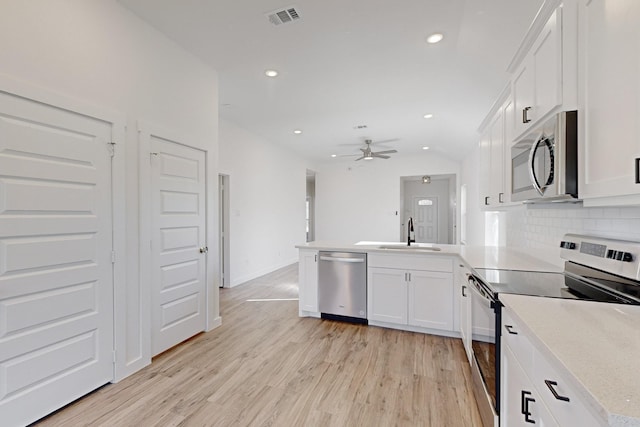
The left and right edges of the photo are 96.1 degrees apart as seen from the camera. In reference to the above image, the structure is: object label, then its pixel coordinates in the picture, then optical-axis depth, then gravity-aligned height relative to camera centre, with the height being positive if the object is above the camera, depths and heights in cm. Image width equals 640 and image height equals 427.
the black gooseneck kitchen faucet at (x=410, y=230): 351 -22
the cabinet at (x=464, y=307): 231 -84
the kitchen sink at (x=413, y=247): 321 -41
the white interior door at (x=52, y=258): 171 -31
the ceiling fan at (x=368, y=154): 584 +119
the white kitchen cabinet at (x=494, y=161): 253 +51
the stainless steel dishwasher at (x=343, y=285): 334 -87
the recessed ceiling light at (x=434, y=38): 259 +160
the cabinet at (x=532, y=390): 76 -59
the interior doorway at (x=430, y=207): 800 +15
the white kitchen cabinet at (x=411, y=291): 299 -85
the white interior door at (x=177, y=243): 264 -31
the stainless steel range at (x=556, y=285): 129 -39
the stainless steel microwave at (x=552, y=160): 132 +27
